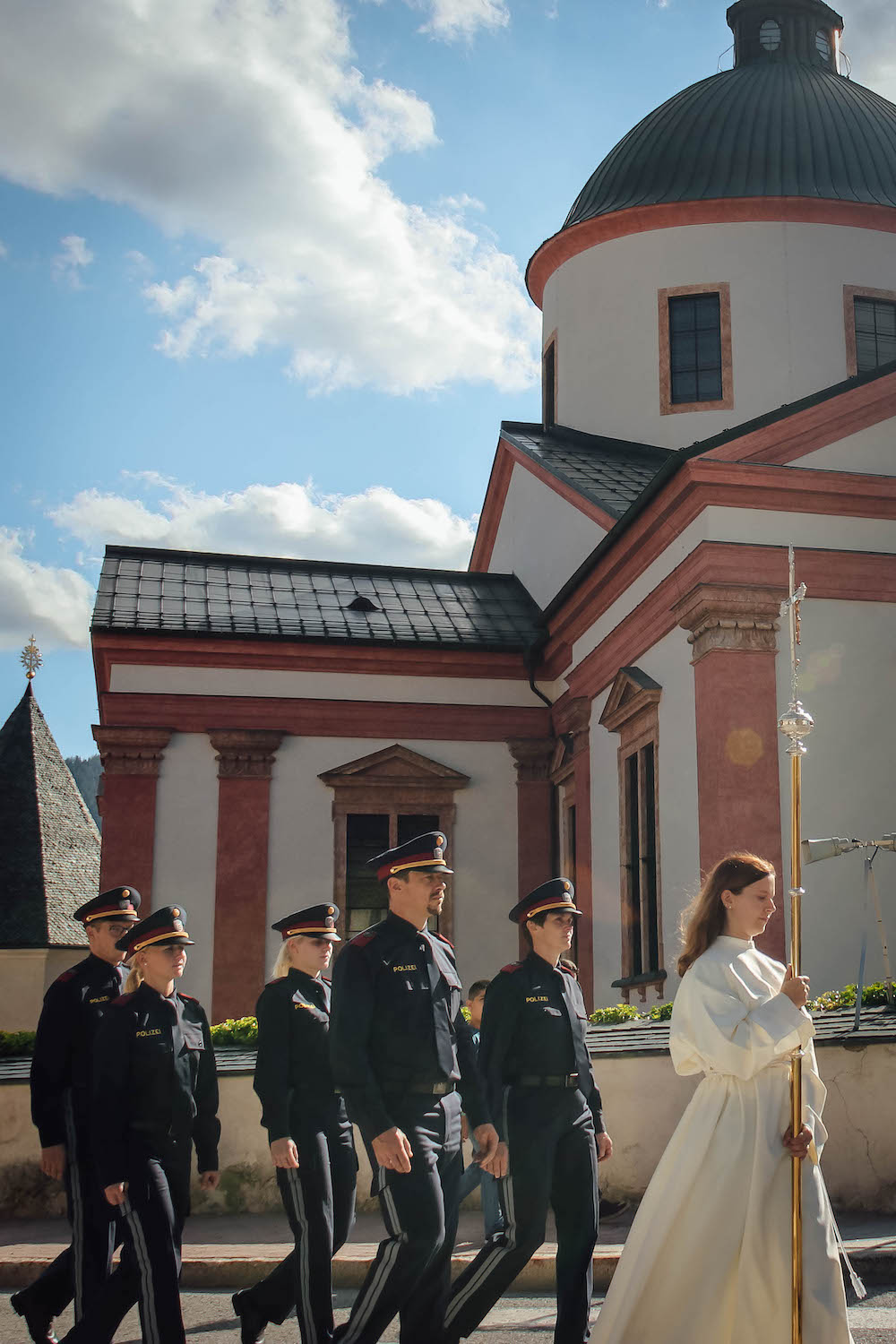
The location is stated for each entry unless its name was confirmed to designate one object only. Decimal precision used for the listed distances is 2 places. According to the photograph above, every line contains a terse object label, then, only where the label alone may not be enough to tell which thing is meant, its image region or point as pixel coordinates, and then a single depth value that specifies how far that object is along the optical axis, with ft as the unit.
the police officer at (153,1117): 18.10
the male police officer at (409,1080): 17.19
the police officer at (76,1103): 19.88
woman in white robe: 15.57
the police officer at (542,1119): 18.21
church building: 43.93
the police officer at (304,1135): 19.44
